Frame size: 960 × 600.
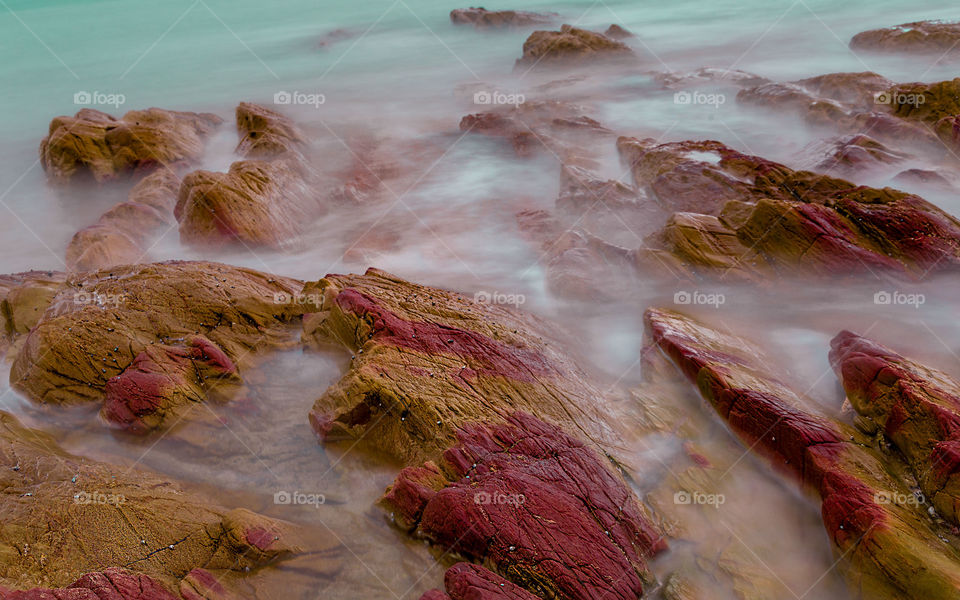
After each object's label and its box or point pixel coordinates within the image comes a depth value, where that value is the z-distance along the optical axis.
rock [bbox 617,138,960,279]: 12.16
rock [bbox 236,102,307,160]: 20.78
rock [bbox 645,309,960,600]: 6.27
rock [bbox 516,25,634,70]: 33.50
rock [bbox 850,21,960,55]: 28.20
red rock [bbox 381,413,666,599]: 6.46
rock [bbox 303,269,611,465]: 8.16
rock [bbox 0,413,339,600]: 6.24
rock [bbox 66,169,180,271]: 14.79
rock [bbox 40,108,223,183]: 20.78
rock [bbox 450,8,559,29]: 44.94
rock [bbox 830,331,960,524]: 6.88
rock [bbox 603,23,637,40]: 37.69
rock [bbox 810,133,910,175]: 16.83
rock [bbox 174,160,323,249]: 15.20
